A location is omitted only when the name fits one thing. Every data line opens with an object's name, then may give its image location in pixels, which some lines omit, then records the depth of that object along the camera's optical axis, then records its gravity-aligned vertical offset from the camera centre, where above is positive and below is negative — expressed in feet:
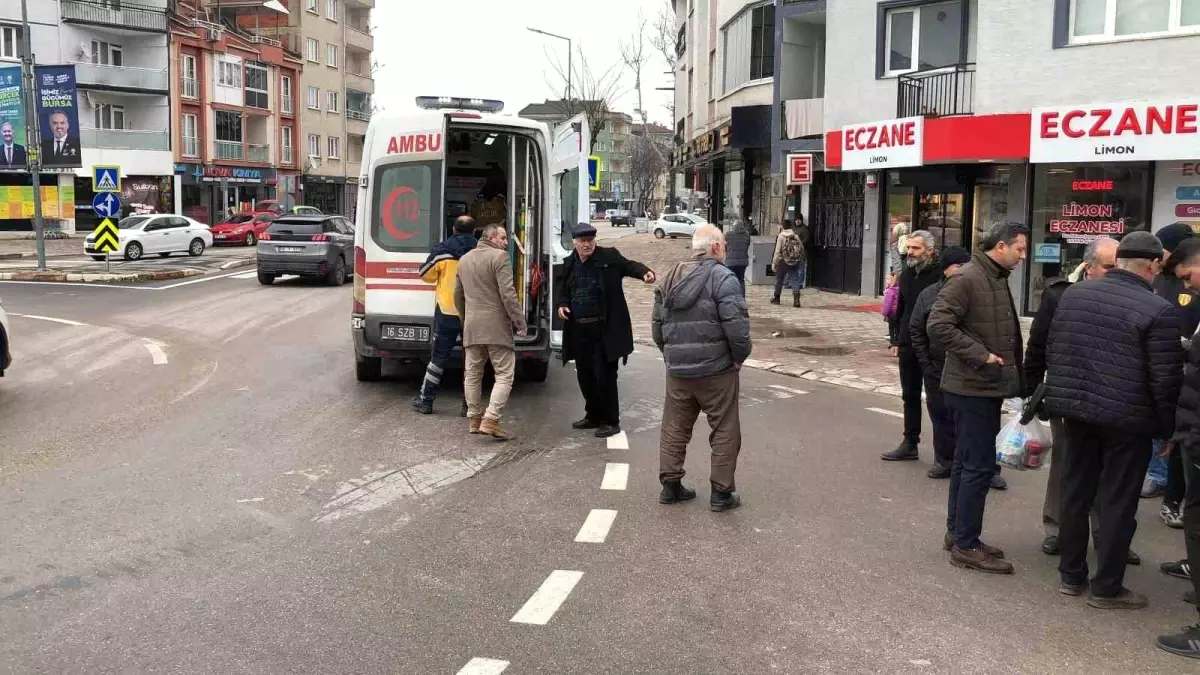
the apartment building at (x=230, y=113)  179.32 +20.05
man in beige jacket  27.73 -2.38
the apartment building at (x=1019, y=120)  50.03 +5.85
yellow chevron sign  84.43 -1.18
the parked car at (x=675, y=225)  183.14 +0.79
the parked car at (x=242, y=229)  136.67 -0.66
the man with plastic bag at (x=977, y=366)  17.97 -2.26
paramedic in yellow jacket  29.96 -2.07
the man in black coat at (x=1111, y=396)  15.70 -2.42
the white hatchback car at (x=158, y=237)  107.04 -1.47
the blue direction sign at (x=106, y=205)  85.05 +1.41
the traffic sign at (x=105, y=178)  86.12 +3.60
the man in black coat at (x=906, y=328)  25.41 -2.35
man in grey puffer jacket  20.75 -2.46
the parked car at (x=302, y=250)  77.05 -1.84
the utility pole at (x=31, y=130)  89.25 +7.83
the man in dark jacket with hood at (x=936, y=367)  22.71 -2.96
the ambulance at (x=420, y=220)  32.96 +0.20
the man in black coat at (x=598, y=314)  27.84 -2.25
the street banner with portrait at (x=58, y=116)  97.04 +9.73
